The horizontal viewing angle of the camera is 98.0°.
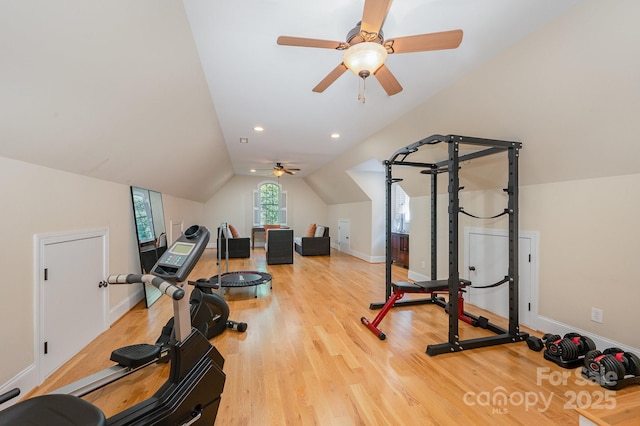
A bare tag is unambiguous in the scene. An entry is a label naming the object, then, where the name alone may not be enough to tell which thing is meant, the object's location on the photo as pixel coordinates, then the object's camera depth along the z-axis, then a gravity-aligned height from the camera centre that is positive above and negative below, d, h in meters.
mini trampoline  4.01 -1.05
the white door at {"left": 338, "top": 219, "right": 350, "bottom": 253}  8.73 -0.77
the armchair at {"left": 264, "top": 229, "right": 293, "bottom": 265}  6.65 -0.83
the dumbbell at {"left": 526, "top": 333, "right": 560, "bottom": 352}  2.53 -1.19
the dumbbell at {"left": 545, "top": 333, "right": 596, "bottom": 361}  2.24 -1.10
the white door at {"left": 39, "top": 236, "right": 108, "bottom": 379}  2.10 -0.76
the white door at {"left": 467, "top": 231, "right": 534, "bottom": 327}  3.05 -0.72
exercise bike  1.02 -0.75
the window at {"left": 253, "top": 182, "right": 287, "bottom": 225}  10.31 +0.25
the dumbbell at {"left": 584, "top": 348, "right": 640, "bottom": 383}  1.96 -1.10
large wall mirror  3.76 -0.28
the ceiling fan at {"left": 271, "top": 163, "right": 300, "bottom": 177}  7.00 +1.08
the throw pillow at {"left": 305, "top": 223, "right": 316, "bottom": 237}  8.38 -0.58
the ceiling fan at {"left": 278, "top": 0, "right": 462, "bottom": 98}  1.65 +1.06
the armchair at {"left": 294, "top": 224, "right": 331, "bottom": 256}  7.92 -0.92
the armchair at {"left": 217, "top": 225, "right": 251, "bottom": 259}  7.43 -0.95
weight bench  2.78 -0.78
